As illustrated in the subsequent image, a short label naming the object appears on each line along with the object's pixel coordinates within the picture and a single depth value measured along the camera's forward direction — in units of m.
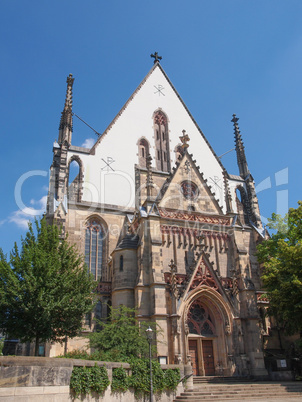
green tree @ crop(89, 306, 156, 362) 17.22
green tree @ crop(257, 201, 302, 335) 20.84
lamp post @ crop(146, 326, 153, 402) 15.90
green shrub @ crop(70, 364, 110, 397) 12.95
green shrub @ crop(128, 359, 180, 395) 15.71
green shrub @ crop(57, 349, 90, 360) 16.30
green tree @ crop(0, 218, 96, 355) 17.05
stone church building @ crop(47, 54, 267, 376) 22.72
